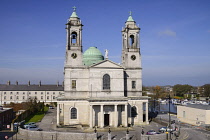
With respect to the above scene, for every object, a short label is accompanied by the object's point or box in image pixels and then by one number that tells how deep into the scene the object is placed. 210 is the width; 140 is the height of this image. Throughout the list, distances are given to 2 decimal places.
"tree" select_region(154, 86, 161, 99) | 153.73
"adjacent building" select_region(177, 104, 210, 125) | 48.09
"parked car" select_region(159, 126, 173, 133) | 41.03
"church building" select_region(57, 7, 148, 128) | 45.72
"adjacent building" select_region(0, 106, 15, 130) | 46.88
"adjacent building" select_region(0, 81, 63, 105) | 104.69
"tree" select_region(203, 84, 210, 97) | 142.25
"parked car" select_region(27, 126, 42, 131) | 40.64
